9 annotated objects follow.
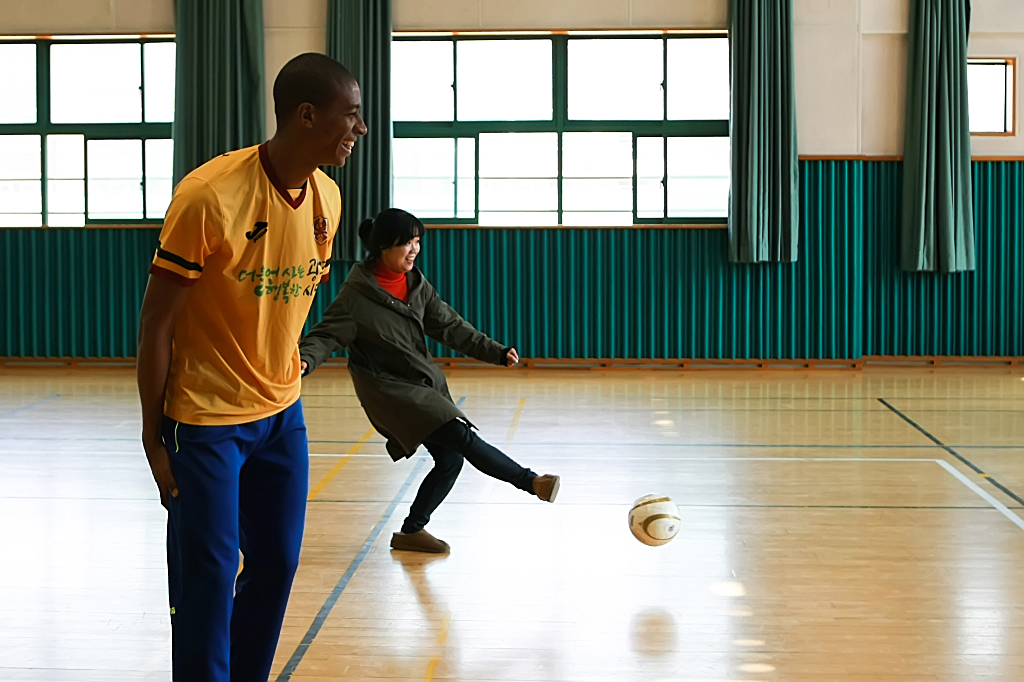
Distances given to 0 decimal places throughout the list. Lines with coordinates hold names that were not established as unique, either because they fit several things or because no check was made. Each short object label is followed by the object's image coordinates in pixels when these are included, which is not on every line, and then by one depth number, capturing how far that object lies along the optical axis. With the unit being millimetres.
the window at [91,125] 10898
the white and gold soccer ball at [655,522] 4184
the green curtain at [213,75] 10500
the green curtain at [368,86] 10477
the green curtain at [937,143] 10281
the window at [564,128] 10617
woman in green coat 4094
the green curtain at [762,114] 10250
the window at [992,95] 10719
